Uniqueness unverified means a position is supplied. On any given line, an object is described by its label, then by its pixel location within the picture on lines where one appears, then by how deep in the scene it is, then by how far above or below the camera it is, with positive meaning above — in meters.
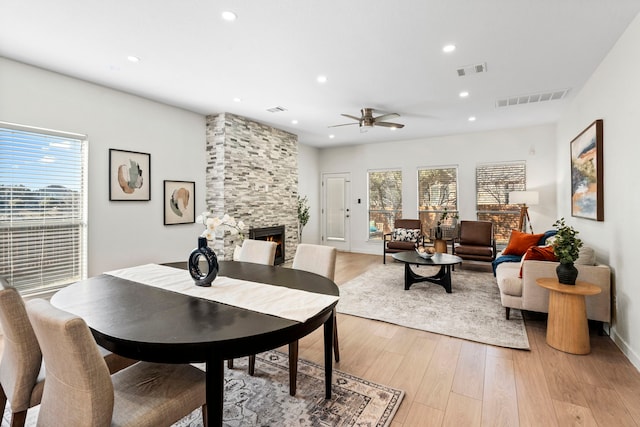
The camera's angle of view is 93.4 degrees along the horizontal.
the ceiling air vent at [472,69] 3.28 +1.62
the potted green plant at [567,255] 2.65 -0.36
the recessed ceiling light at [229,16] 2.37 +1.60
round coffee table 4.18 -0.77
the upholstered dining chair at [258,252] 2.72 -0.34
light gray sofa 2.77 -0.72
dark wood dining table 1.17 -0.48
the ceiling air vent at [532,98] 4.10 +1.66
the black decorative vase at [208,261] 1.88 -0.31
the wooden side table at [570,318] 2.51 -0.89
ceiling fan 4.69 +1.50
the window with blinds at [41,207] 3.13 +0.10
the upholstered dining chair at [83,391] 1.00 -0.63
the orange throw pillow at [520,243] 4.37 -0.42
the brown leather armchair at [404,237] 5.92 -0.46
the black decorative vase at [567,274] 2.64 -0.53
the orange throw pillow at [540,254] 3.04 -0.41
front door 7.99 +0.14
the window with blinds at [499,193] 6.11 +0.45
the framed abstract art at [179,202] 4.61 +0.22
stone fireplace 5.00 +0.73
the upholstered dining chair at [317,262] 2.39 -0.38
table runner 1.50 -0.45
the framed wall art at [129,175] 3.95 +0.56
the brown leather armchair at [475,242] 5.23 -0.52
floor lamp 5.38 +0.26
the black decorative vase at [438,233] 5.98 -0.37
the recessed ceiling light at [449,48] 2.86 +1.60
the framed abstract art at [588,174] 3.16 +0.47
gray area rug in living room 2.96 -1.11
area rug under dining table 1.74 -1.18
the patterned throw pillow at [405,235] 6.16 -0.41
